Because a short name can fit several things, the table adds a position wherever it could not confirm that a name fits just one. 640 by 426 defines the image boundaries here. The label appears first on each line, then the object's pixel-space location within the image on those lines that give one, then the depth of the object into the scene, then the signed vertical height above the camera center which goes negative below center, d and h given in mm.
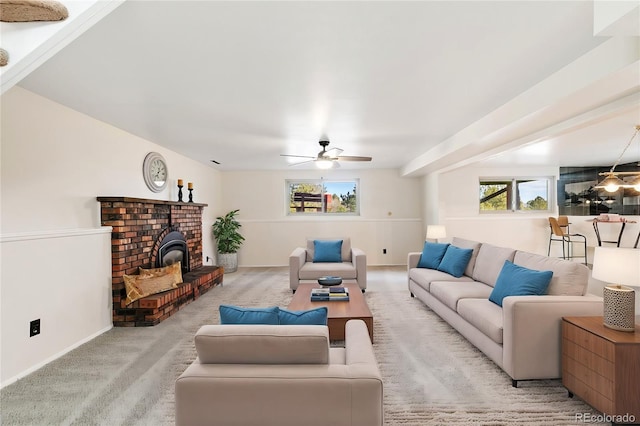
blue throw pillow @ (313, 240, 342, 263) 5598 -690
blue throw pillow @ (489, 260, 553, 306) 2607 -612
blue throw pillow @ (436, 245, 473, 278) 4055 -654
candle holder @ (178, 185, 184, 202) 5145 +324
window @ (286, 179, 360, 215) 7887 +318
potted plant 6973 -624
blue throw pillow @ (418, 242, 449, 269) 4562 -645
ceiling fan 4438 +739
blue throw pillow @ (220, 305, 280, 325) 1761 -569
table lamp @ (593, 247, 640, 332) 1960 -453
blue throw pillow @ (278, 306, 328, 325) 1796 -590
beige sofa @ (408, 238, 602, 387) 2314 -868
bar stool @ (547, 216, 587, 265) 6879 -665
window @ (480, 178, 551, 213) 7520 +359
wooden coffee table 3010 -981
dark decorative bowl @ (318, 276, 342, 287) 4095 -895
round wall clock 4480 +614
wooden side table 1813 -948
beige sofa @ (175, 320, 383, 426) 1489 -794
